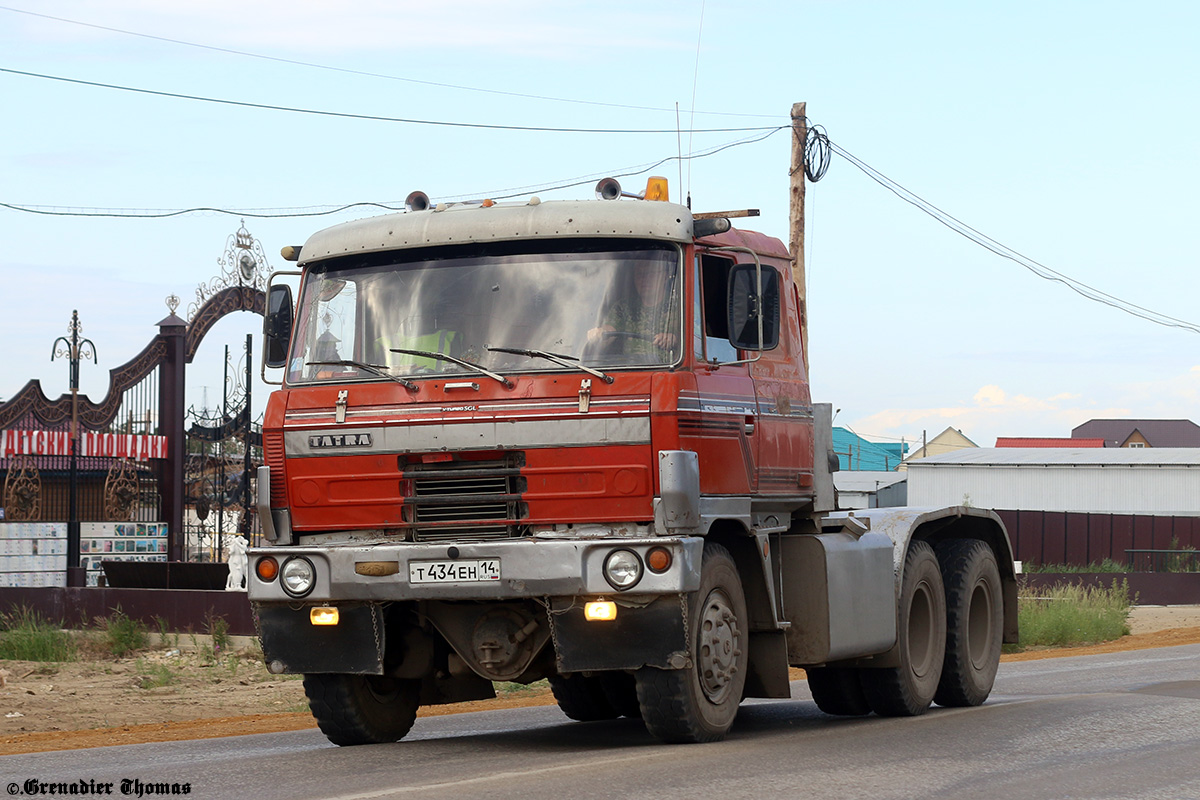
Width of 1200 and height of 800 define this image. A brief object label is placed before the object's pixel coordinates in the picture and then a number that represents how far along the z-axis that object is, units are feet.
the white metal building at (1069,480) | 188.55
